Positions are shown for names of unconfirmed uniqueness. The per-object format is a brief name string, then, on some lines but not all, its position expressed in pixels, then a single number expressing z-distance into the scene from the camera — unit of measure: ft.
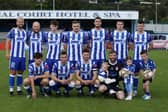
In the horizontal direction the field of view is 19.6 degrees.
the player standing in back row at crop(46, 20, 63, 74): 39.63
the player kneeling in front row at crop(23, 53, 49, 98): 36.68
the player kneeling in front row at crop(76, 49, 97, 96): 37.37
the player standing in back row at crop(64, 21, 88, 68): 39.78
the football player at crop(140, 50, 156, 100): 36.81
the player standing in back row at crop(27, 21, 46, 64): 39.42
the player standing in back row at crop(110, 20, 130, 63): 39.58
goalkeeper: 36.55
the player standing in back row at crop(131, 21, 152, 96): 39.47
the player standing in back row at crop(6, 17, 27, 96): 39.09
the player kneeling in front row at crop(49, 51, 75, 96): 37.01
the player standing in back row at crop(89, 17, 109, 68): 39.68
